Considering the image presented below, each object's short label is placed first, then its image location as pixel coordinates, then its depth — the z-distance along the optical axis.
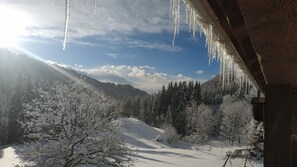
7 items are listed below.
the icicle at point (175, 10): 1.24
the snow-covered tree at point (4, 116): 28.91
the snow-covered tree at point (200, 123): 41.28
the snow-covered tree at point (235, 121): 38.49
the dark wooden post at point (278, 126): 2.10
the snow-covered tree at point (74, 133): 11.24
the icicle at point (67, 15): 1.00
